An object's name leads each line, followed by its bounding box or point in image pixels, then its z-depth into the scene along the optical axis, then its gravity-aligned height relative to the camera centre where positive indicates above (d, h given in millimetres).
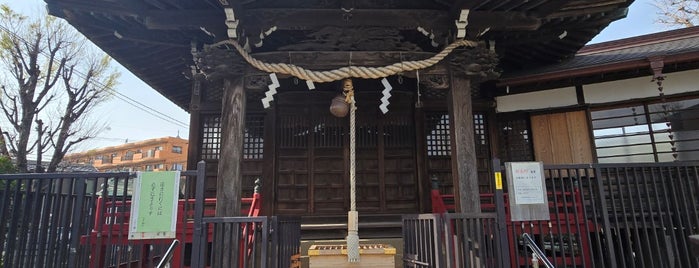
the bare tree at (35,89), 11172 +3496
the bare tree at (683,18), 12844 +6071
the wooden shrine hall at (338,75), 4844 +1833
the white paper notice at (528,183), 3756 +117
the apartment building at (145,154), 46531 +5970
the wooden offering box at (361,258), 4715 -757
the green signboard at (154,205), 3395 -43
